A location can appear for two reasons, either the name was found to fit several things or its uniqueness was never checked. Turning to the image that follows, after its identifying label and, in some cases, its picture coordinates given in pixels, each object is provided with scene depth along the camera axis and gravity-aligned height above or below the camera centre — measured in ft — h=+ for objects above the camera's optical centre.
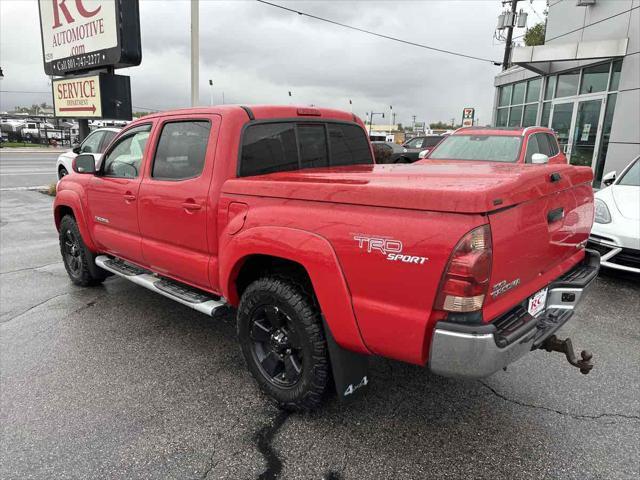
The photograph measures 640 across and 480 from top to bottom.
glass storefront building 39.13 +6.70
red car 24.91 +0.04
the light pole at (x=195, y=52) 38.78 +6.87
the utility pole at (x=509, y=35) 82.69 +20.30
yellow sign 34.56 +2.43
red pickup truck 6.72 -1.83
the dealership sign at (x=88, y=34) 30.99 +6.72
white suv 34.21 -0.90
